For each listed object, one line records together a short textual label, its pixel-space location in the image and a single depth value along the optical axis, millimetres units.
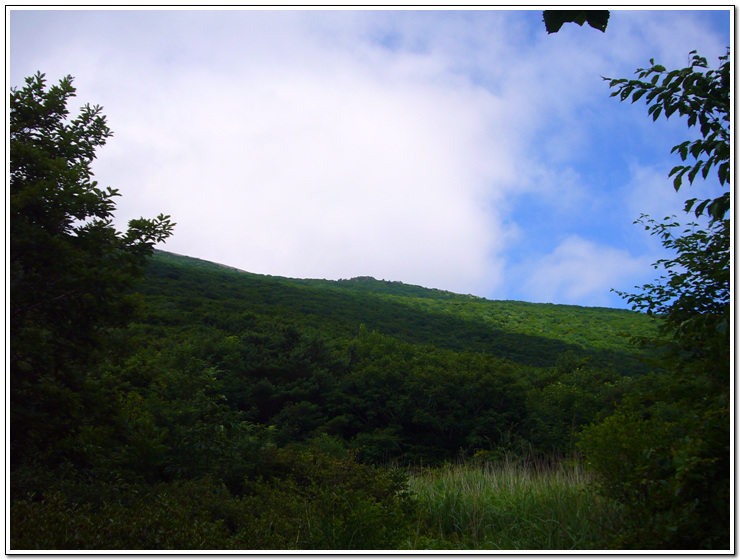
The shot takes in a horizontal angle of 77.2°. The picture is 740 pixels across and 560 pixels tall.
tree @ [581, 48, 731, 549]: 2738
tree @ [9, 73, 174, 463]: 4496
